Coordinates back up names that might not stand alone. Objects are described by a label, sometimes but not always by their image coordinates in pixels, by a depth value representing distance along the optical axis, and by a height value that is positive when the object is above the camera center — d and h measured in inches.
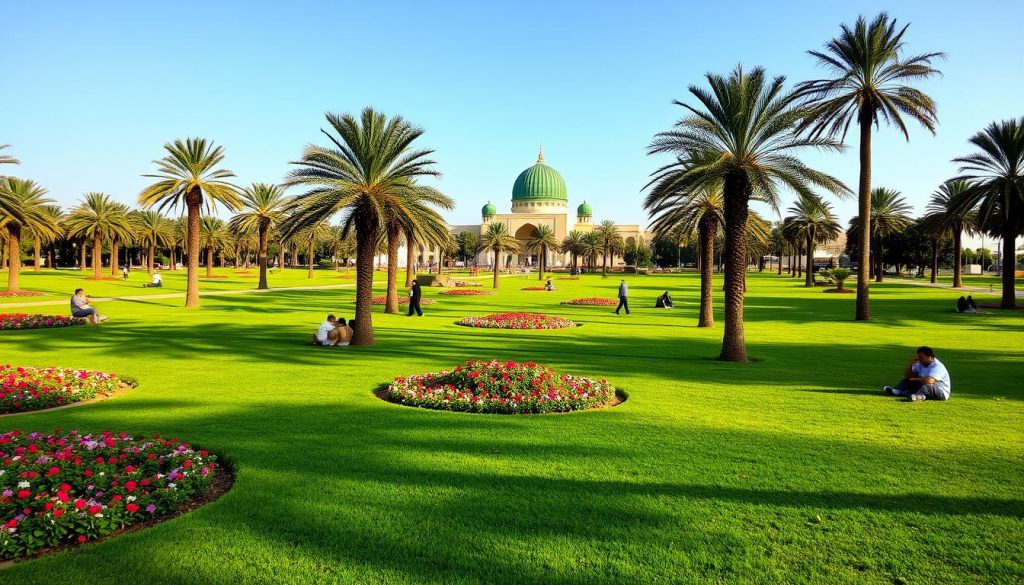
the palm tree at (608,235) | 3666.3 +237.8
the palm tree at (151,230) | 2679.6 +152.1
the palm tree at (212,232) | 3090.6 +169.4
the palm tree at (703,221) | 947.3 +89.7
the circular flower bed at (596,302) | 1407.7 -61.2
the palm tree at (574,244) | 3671.3 +183.0
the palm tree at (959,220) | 1870.1 +219.9
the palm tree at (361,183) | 702.5 +98.6
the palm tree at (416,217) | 729.0 +68.4
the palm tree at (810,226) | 2479.1 +224.9
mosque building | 4845.0 +489.1
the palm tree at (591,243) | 3634.4 +187.4
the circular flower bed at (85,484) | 205.8 -83.9
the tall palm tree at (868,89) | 968.9 +308.8
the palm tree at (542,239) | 2881.4 +164.9
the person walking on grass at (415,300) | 1089.4 -51.9
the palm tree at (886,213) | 2591.0 +295.4
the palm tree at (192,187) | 1160.8 +147.4
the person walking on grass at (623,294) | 1156.5 -33.7
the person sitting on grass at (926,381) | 431.2 -66.8
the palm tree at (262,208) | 1911.4 +180.7
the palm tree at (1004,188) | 1192.2 +190.6
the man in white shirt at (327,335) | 693.9 -74.5
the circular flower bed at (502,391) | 398.0 -79.5
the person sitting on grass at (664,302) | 1352.0 -54.3
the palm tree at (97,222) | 2267.5 +145.4
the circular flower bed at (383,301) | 1364.4 -69.8
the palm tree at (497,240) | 2440.9 +129.1
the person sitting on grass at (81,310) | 902.4 -70.6
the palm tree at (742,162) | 625.9 +118.3
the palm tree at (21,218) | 1253.3 +92.2
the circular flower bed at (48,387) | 391.2 -85.3
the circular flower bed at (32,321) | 848.3 -84.8
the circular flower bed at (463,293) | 1744.8 -59.8
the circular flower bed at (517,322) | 924.6 -73.5
